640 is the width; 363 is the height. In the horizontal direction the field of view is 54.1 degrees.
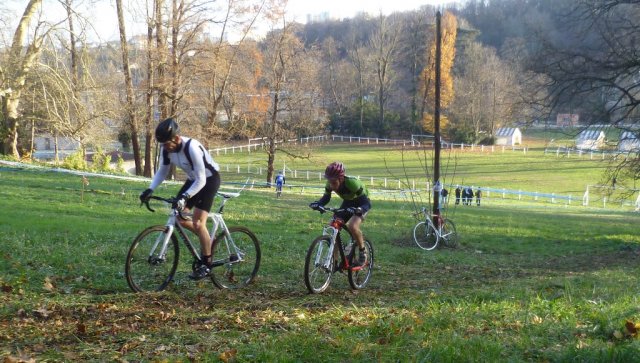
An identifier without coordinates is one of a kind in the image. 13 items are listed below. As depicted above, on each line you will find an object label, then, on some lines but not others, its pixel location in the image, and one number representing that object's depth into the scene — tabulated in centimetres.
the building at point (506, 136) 8375
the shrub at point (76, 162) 3126
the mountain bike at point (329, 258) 776
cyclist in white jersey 694
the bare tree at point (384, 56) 7525
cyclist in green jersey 811
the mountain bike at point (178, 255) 701
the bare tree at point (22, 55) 2347
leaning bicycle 1680
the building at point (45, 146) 5972
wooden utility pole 1706
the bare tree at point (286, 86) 4320
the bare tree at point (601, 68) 1905
